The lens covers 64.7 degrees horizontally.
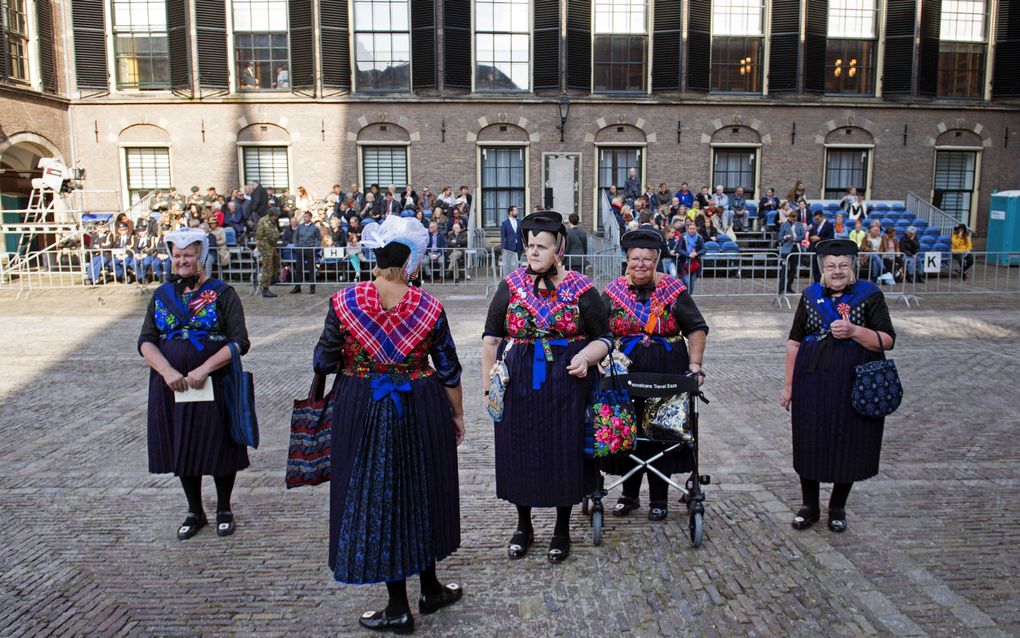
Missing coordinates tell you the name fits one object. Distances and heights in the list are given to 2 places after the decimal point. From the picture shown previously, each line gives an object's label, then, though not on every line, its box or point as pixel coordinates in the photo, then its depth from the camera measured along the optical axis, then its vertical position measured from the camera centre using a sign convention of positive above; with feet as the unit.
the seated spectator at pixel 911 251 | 55.03 -2.64
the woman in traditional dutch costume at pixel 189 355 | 15.72 -2.73
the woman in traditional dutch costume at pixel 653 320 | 16.17 -2.15
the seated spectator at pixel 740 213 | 68.23 -0.02
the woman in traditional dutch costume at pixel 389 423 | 11.86 -3.11
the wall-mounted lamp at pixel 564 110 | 70.74 +9.05
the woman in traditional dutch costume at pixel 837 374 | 15.74 -3.16
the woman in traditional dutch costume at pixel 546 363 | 14.24 -2.64
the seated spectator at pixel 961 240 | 67.56 -2.32
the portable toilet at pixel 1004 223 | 71.92 -0.98
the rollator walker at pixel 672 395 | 15.26 -3.57
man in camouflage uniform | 51.49 -1.87
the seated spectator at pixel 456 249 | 56.70 -2.49
